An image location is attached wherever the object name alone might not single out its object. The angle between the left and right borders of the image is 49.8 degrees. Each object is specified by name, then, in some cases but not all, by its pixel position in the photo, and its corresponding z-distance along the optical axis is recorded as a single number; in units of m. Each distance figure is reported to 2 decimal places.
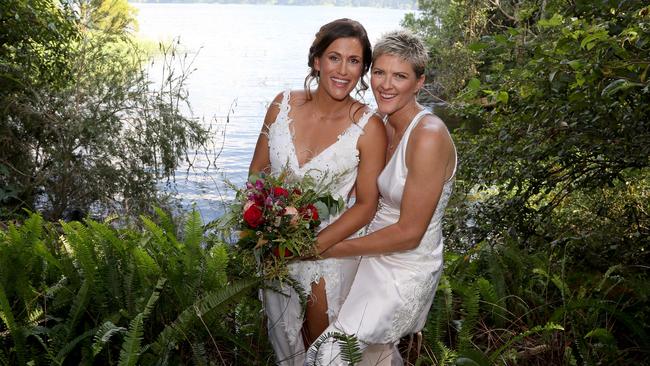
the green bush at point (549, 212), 3.60
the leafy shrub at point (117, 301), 3.38
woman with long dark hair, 3.54
